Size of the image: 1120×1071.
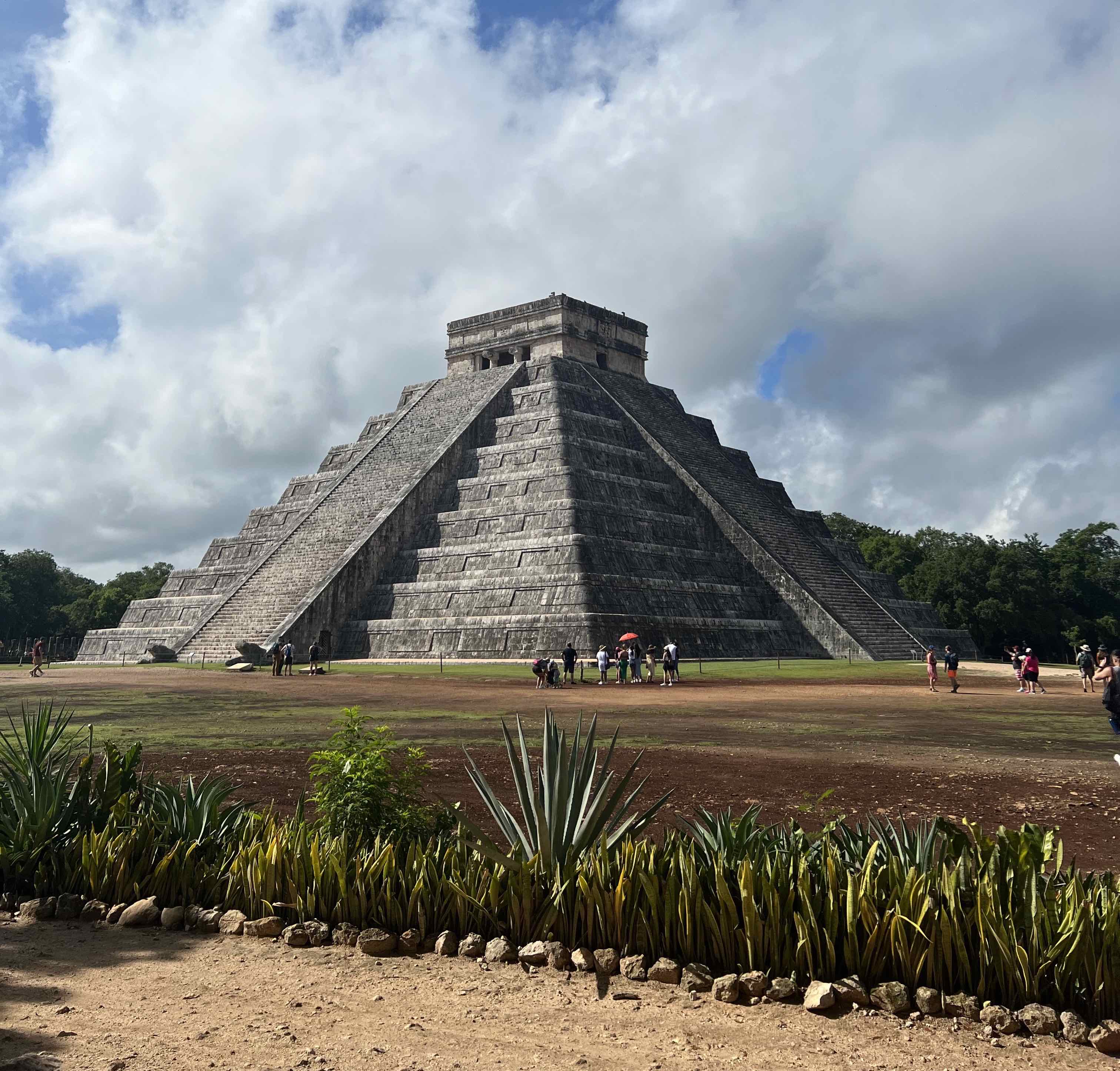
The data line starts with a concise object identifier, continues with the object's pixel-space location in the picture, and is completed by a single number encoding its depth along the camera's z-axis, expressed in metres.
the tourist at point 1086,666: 23.33
